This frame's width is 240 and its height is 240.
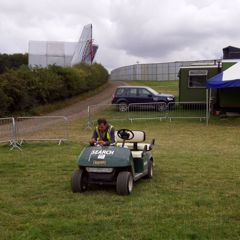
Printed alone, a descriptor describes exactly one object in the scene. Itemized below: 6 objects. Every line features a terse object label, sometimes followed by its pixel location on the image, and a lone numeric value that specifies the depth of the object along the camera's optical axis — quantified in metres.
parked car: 29.72
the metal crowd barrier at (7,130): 15.70
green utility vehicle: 8.51
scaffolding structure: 48.88
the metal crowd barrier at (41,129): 17.42
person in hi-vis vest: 9.52
